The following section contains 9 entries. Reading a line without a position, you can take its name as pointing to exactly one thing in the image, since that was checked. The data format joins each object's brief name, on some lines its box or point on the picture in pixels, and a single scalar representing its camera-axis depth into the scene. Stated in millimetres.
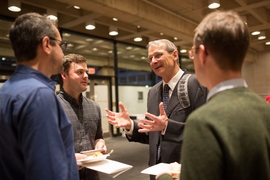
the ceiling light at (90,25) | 5759
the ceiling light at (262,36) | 7898
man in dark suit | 1523
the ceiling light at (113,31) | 6320
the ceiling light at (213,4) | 4674
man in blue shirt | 936
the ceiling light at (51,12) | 5018
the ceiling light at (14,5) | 4512
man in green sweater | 701
